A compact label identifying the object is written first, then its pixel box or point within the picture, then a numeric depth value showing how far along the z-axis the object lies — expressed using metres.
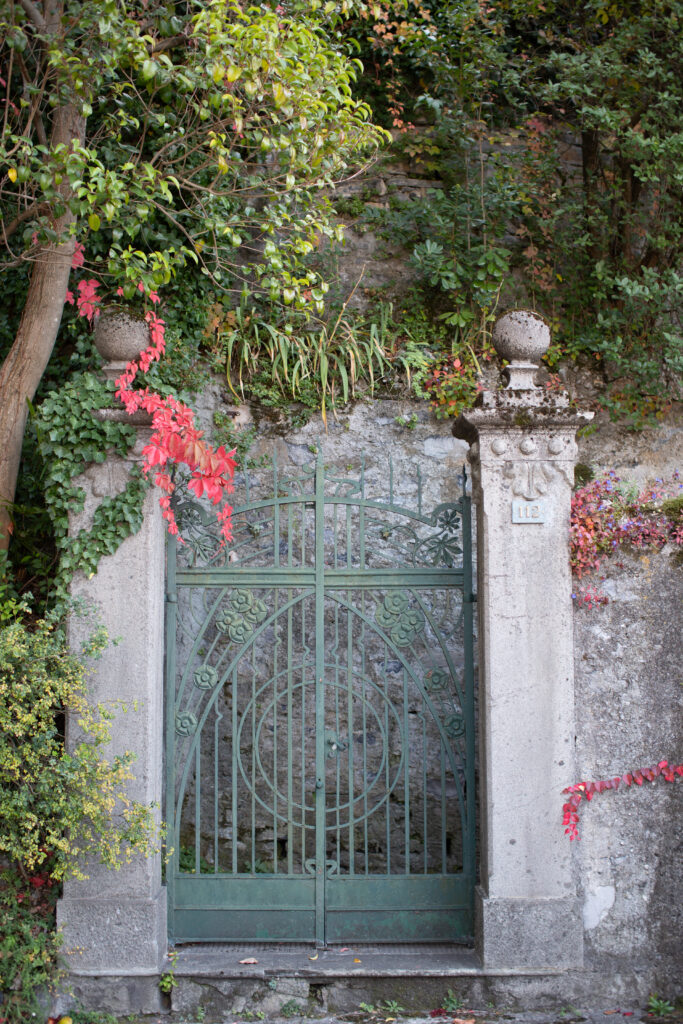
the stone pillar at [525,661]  3.97
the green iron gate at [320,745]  4.27
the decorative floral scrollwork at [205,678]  4.38
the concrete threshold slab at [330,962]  3.96
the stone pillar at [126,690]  3.92
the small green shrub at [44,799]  3.72
